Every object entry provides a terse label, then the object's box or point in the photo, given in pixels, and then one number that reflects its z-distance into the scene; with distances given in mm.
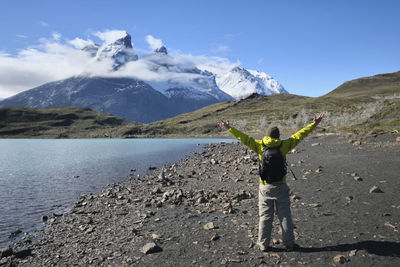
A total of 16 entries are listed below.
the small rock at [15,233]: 12880
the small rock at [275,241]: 8614
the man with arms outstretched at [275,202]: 8094
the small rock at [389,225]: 9188
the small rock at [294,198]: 13621
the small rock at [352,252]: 7462
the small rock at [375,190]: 13531
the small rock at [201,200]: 14566
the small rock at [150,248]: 8828
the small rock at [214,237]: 9484
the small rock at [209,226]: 10508
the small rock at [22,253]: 10141
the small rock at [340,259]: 7166
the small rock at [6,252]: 10117
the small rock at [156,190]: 18812
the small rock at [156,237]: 10000
